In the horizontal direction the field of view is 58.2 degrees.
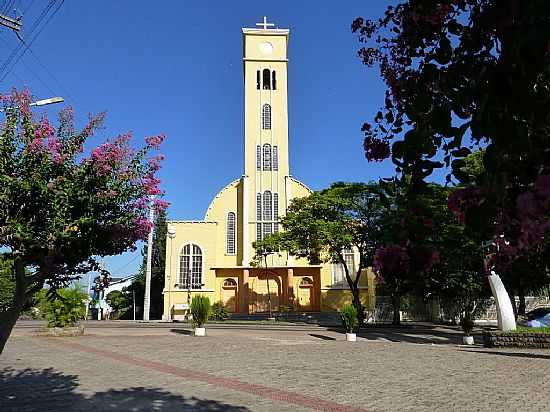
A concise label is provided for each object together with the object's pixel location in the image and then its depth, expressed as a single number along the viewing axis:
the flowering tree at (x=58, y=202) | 4.57
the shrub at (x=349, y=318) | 19.14
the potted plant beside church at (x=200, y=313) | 20.16
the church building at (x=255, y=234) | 39.53
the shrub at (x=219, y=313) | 32.69
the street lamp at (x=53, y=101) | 7.76
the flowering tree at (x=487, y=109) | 1.91
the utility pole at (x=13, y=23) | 10.41
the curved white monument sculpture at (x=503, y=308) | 16.64
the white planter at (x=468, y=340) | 17.47
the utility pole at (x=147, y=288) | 33.69
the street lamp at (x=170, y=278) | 38.59
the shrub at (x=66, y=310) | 19.95
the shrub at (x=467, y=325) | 17.79
